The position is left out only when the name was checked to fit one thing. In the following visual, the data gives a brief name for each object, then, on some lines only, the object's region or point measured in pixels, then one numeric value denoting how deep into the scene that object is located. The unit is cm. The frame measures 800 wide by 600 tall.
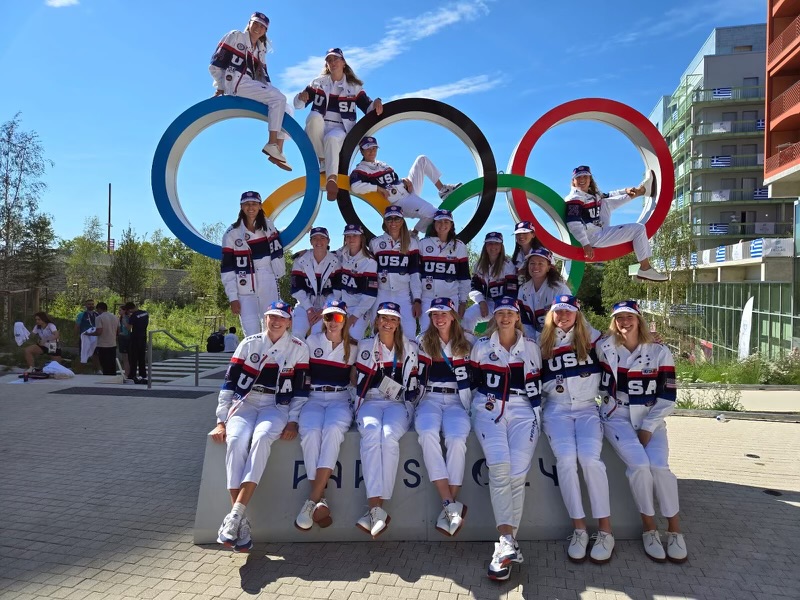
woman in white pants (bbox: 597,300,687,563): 399
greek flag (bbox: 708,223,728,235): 4281
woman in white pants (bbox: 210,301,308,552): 410
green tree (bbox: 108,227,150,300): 2061
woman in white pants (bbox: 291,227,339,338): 580
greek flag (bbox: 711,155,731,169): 4266
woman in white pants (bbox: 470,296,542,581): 390
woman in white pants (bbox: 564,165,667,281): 614
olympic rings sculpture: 616
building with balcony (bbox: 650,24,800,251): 4209
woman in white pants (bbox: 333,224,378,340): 569
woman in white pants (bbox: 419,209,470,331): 583
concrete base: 416
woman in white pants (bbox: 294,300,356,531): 405
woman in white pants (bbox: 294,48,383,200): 630
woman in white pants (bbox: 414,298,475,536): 408
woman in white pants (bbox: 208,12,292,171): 594
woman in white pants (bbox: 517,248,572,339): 554
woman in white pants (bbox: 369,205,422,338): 574
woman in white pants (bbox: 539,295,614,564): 395
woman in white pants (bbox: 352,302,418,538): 433
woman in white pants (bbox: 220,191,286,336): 566
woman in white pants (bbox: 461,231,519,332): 586
